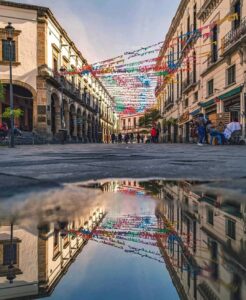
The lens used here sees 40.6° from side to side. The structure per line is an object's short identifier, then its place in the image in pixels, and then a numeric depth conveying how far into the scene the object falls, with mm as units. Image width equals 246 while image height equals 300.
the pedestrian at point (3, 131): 19659
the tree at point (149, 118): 43438
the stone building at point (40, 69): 24500
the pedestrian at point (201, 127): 14722
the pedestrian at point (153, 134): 27500
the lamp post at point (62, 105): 28198
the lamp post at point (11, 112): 14345
